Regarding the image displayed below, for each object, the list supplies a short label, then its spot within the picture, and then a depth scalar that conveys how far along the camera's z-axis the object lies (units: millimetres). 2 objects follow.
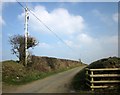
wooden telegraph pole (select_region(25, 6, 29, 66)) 11782
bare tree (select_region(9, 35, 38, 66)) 12454
